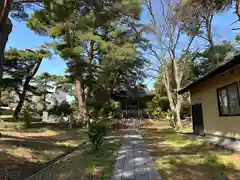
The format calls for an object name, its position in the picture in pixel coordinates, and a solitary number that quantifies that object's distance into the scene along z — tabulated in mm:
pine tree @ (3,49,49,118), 14028
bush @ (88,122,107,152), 5563
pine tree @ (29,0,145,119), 10872
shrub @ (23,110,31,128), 12042
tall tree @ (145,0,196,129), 12846
